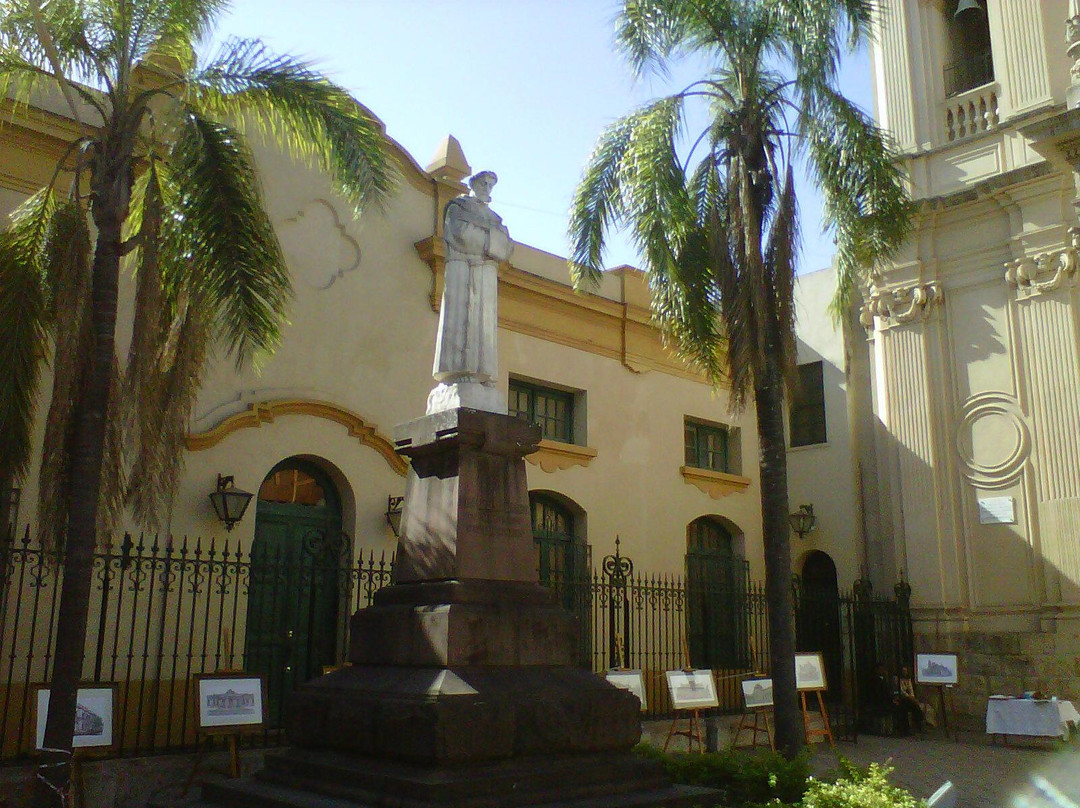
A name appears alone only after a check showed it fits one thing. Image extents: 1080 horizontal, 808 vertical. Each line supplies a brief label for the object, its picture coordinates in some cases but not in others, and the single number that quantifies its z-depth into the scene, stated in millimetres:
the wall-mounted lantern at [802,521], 19375
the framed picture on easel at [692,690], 12312
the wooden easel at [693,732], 12143
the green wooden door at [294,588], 12508
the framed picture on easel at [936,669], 15000
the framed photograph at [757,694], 13167
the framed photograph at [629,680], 11914
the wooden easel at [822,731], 13602
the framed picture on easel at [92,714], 8695
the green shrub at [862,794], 6680
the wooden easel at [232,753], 9355
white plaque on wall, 15773
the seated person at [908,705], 15297
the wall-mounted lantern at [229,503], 11883
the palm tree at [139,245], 8586
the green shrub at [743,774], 7801
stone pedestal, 6602
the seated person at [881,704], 15375
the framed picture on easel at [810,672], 14000
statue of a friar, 8203
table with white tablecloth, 13188
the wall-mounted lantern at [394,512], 13688
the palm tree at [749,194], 11266
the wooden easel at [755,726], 13023
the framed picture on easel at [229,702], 9484
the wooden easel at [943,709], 14898
